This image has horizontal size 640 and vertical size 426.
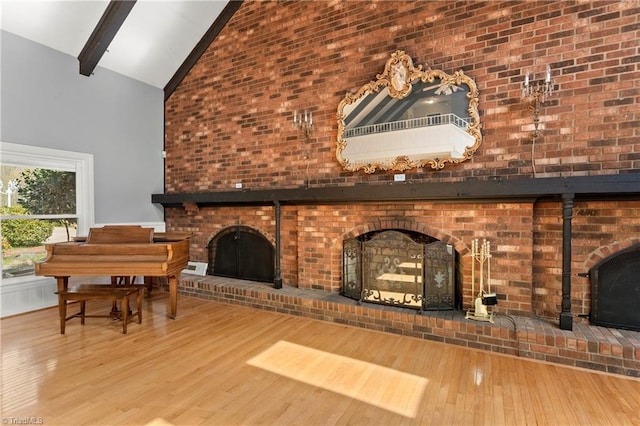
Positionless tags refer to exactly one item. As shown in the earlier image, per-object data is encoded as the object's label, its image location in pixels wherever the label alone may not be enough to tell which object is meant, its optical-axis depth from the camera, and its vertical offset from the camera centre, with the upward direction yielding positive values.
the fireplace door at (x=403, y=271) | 3.15 -0.64
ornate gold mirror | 3.10 +0.96
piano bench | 2.98 -0.82
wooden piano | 3.02 -0.48
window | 3.61 +0.14
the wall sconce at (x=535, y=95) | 2.73 +1.03
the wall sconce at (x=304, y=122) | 3.84 +1.11
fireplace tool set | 2.81 -0.72
